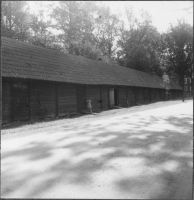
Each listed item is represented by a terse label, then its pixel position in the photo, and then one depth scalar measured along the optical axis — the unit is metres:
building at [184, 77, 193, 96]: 71.39
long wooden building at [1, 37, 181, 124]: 12.93
